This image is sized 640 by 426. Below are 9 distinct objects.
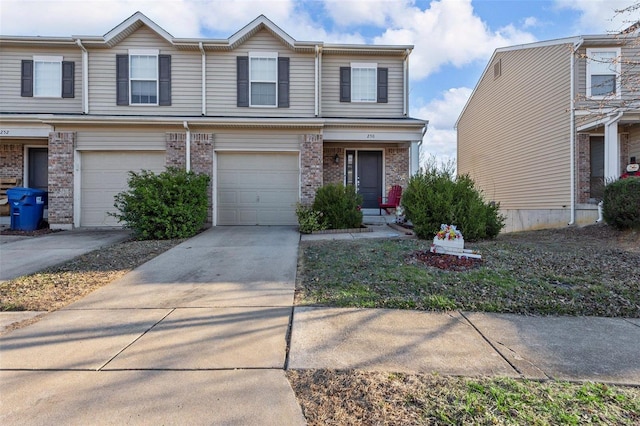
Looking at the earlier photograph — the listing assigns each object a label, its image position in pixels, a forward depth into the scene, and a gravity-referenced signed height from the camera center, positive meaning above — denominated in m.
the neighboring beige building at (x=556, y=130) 11.12 +2.72
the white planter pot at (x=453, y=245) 6.04 -0.57
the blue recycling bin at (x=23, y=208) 10.41 +0.01
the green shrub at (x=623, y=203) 8.08 +0.20
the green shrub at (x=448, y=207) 7.57 +0.09
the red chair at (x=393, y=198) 11.48 +0.39
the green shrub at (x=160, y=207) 8.42 +0.06
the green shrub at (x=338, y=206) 9.70 +0.11
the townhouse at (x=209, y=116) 10.81 +2.93
